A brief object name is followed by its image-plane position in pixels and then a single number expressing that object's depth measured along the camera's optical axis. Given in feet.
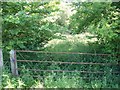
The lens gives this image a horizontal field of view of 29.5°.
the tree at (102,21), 12.65
